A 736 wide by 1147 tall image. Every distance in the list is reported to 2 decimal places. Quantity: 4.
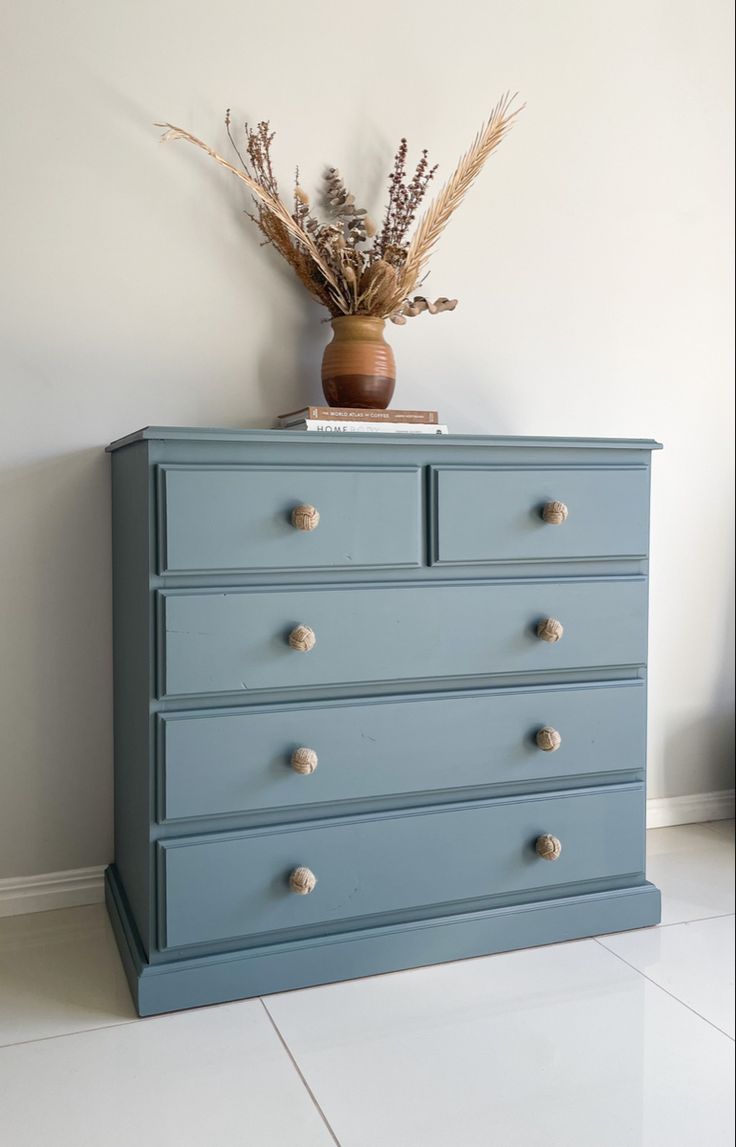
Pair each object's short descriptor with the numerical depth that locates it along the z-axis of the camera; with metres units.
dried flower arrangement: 1.85
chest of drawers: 1.49
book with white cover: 1.69
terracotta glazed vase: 1.85
